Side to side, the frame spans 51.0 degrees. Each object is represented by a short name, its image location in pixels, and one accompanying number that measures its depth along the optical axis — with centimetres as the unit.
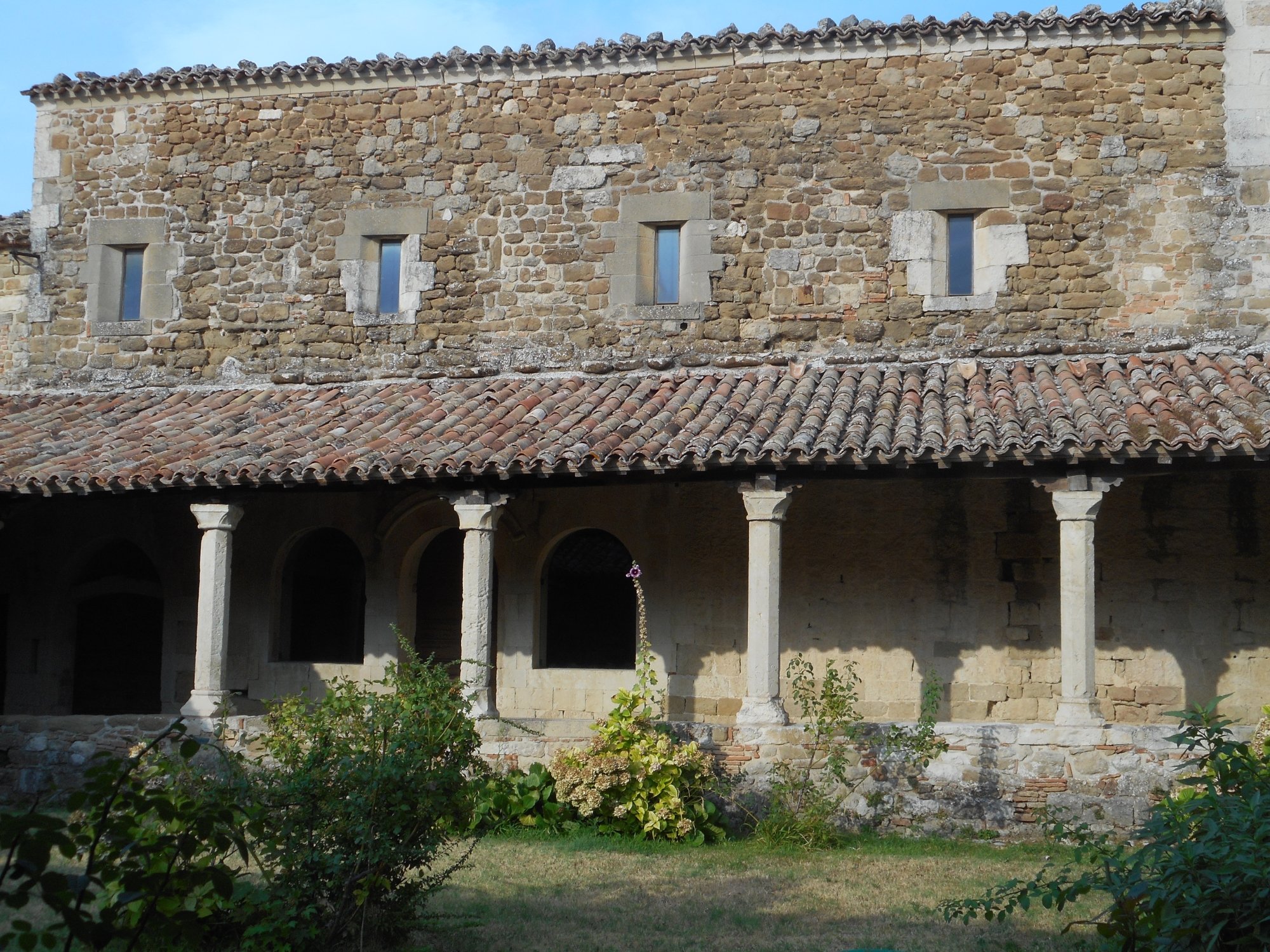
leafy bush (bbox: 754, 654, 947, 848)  949
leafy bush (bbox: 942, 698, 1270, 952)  477
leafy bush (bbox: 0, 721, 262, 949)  343
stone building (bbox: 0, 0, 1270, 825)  1086
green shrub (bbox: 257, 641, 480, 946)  588
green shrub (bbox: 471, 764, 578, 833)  997
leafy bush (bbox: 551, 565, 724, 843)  958
